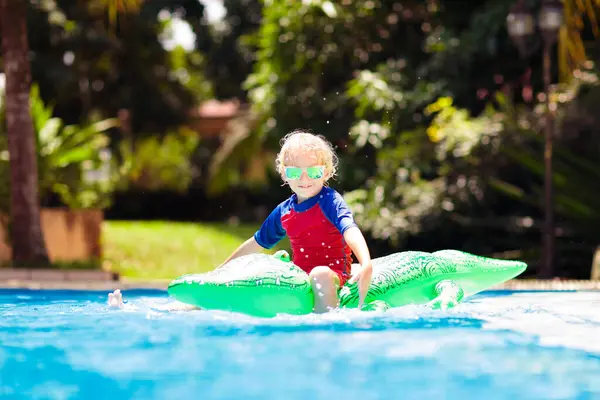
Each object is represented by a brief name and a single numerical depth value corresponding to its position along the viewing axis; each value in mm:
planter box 13492
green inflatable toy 6383
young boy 6746
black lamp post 11648
